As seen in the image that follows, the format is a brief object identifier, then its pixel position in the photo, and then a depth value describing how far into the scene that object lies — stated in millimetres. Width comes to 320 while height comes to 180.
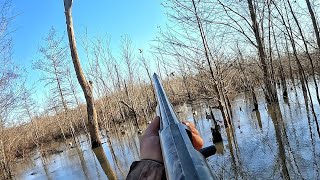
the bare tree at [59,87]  17775
